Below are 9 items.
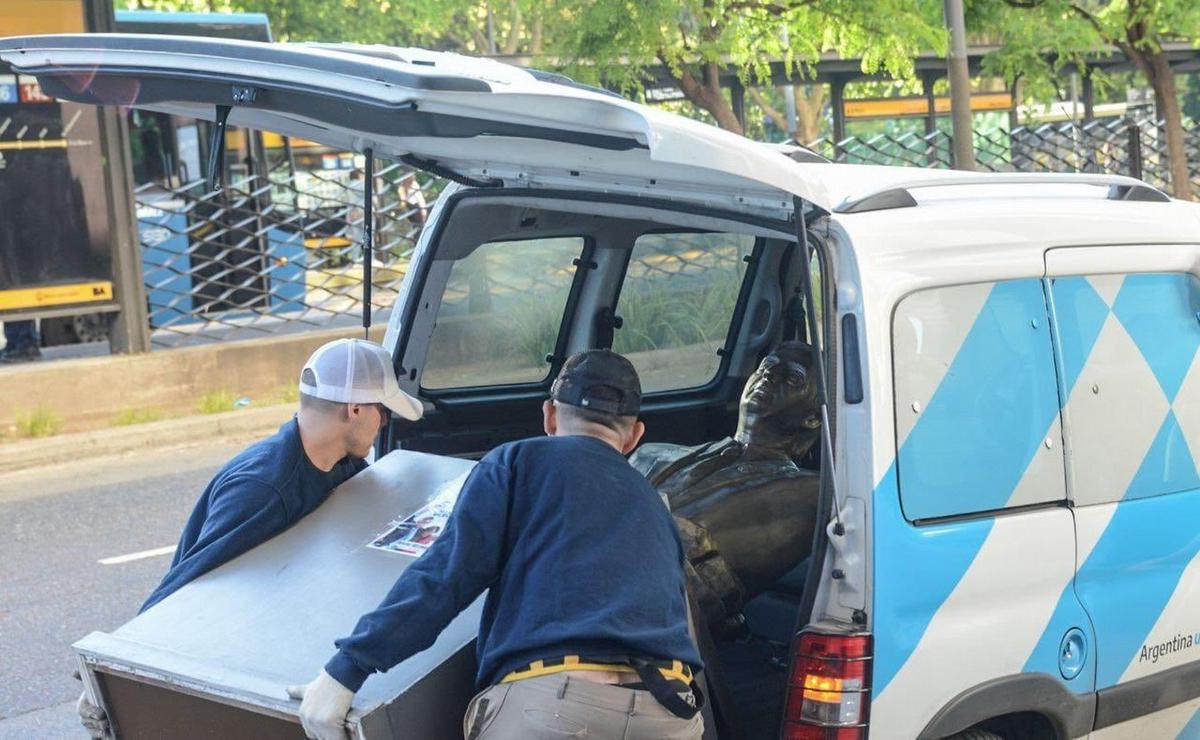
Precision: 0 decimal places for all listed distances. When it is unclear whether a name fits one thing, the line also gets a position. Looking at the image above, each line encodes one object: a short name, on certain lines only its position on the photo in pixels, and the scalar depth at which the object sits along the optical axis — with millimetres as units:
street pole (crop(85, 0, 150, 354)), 12227
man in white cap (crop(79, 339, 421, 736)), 3338
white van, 2945
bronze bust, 3793
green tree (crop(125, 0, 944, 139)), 12656
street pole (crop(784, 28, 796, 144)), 24984
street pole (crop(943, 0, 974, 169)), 11656
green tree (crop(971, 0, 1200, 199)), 14258
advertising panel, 11977
